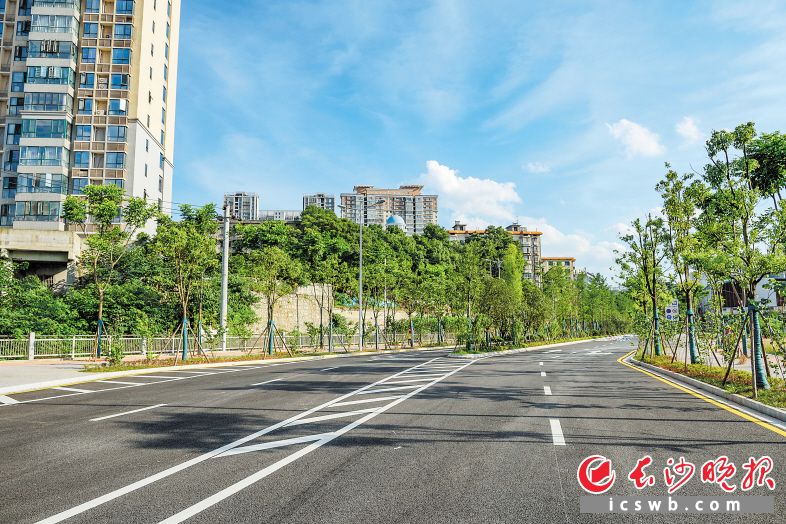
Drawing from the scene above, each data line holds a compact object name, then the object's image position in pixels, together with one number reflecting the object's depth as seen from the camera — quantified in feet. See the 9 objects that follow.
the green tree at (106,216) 112.27
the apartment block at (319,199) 600.15
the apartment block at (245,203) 634.43
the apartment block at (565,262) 568.41
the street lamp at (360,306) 124.98
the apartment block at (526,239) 489.26
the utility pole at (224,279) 98.12
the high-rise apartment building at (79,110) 157.69
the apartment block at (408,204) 615.57
